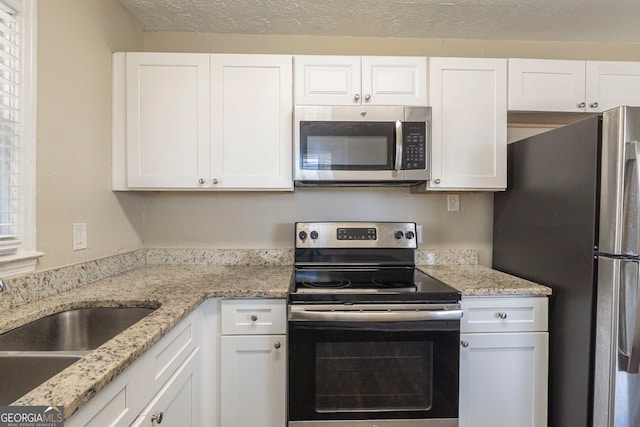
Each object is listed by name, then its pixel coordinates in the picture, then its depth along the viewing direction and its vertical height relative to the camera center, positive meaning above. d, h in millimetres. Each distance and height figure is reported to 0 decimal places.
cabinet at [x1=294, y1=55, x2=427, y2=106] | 1779 +702
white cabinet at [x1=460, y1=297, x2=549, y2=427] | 1558 -767
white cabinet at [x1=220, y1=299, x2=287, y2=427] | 1467 -703
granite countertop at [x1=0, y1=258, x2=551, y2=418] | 676 -375
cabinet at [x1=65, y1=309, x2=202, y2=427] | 745 -536
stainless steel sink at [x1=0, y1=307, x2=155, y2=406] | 855 -441
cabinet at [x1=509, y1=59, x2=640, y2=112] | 1822 +703
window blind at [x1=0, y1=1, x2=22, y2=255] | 1111 +256
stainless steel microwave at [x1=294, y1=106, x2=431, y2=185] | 1735 +344
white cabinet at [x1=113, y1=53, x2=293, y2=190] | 1764 +461
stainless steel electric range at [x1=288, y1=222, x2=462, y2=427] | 1406 -668
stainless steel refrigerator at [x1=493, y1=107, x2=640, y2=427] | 1242 -223
